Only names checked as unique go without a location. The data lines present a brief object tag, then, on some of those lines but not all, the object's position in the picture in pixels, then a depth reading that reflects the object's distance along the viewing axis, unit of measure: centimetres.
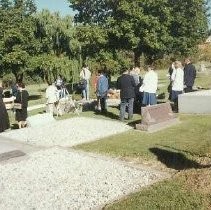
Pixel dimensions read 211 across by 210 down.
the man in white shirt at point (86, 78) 1671
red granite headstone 1010
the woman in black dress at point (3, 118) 1088
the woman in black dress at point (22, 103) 1124
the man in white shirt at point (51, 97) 1349
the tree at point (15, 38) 1994
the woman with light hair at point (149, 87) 1161
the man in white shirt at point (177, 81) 1222
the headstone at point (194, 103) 1196
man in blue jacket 1292
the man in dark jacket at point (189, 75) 1314
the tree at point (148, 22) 2442
